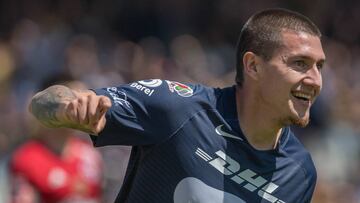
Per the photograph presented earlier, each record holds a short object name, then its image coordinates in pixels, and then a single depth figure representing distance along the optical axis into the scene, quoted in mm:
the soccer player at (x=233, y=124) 9703
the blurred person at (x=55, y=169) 14687
